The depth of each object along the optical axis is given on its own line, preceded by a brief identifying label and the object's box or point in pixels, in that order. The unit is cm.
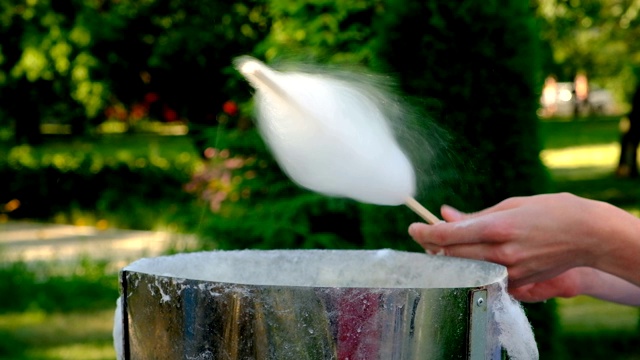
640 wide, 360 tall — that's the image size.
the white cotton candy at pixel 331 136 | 138
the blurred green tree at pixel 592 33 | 963
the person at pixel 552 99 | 3539
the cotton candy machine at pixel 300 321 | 112
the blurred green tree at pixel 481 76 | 344
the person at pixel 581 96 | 3508
